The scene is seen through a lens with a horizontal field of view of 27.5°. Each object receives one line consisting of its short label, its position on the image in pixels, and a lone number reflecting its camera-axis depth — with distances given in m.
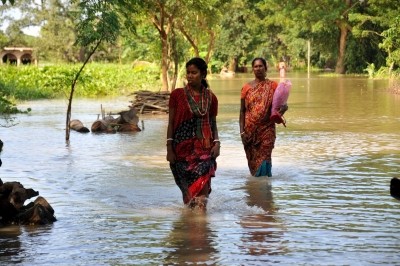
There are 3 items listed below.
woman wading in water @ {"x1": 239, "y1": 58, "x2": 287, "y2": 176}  10.23
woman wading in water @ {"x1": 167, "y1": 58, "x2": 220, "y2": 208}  7.84
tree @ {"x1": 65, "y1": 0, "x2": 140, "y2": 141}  14.34
